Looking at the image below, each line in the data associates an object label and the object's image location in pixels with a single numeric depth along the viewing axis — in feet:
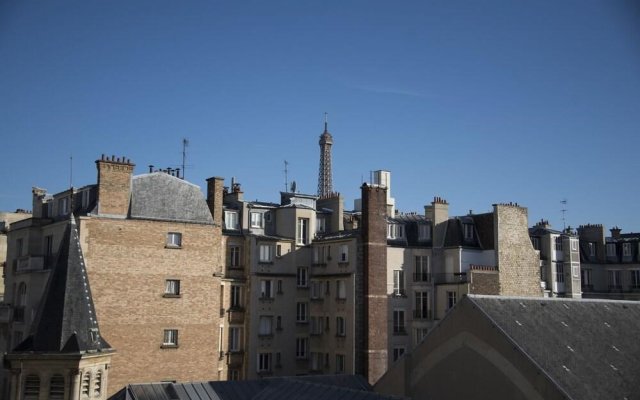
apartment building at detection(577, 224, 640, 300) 246.27
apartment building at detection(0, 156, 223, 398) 155.33
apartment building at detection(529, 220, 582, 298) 218.18
